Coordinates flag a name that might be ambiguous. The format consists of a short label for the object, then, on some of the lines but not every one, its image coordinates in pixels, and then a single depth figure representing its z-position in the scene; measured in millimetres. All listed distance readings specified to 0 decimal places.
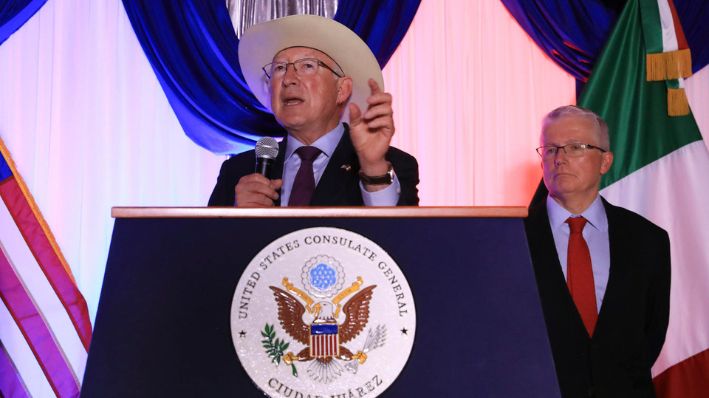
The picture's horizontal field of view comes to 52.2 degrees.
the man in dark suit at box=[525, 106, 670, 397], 2172
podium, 934
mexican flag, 3238
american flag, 3340
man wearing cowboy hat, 1597
